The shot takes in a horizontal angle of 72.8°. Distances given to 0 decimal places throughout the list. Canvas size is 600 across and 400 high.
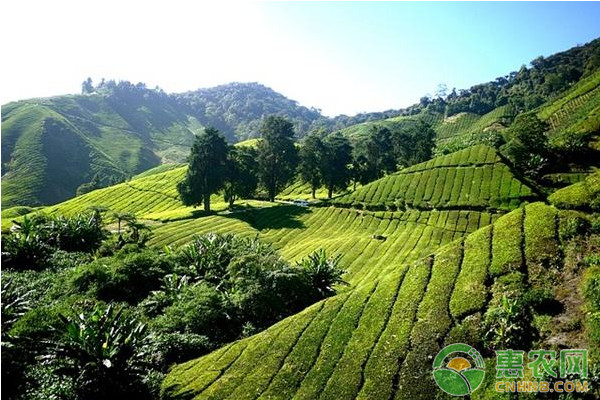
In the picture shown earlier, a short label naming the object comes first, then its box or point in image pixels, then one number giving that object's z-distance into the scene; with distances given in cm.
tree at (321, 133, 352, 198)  8431
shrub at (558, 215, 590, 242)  1677
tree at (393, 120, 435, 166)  10244
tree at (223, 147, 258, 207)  7174
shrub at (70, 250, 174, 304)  2509
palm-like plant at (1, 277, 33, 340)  1850
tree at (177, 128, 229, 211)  6869
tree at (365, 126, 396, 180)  9687
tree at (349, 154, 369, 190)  9206
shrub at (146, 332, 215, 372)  1820
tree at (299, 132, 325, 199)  8400
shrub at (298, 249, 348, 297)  2668
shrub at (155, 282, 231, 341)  2080
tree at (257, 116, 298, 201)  8131
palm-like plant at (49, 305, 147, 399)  1527
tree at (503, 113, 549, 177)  6197
